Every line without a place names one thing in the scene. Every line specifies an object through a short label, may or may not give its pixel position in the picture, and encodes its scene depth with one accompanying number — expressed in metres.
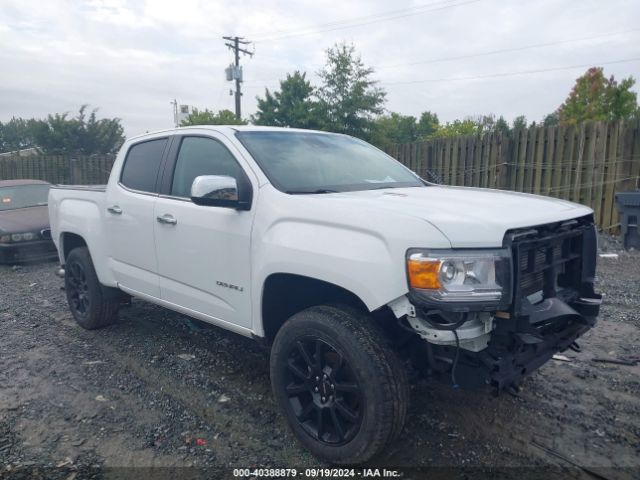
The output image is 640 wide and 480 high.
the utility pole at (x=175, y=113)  60.65
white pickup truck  2.46
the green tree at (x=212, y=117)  33.38
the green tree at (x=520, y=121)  50.54
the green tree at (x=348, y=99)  23.97
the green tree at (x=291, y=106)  24.58
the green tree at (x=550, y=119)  52.86
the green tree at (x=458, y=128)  49.91
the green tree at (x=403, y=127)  57.09
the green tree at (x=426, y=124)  59.75
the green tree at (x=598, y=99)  28.14
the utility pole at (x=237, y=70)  31.16
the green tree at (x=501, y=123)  50.89
